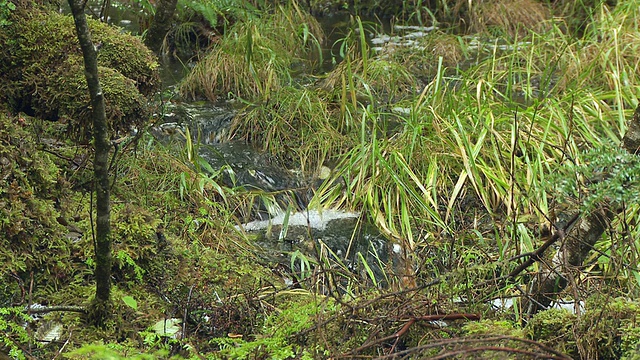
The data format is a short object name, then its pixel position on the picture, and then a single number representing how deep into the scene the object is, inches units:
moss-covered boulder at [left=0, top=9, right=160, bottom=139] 243.1
